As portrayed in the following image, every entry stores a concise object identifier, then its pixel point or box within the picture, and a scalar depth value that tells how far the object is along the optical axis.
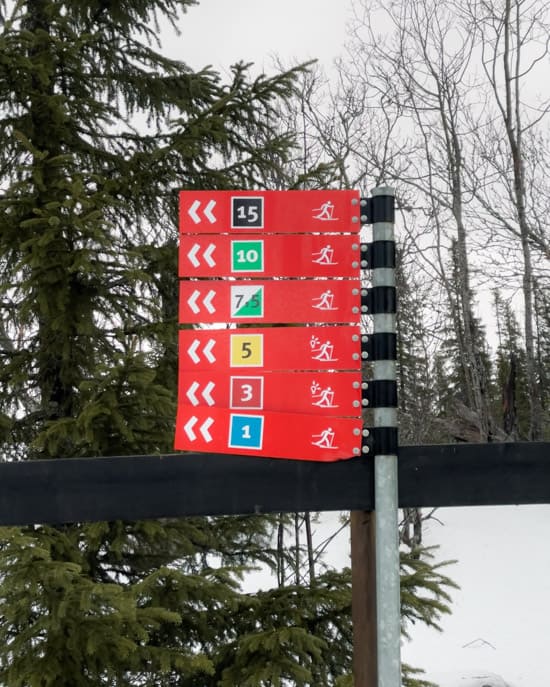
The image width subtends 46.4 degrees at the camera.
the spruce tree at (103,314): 3.29
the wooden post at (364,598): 2.83
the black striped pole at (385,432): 2.69
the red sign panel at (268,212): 2.80
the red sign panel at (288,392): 2.76
